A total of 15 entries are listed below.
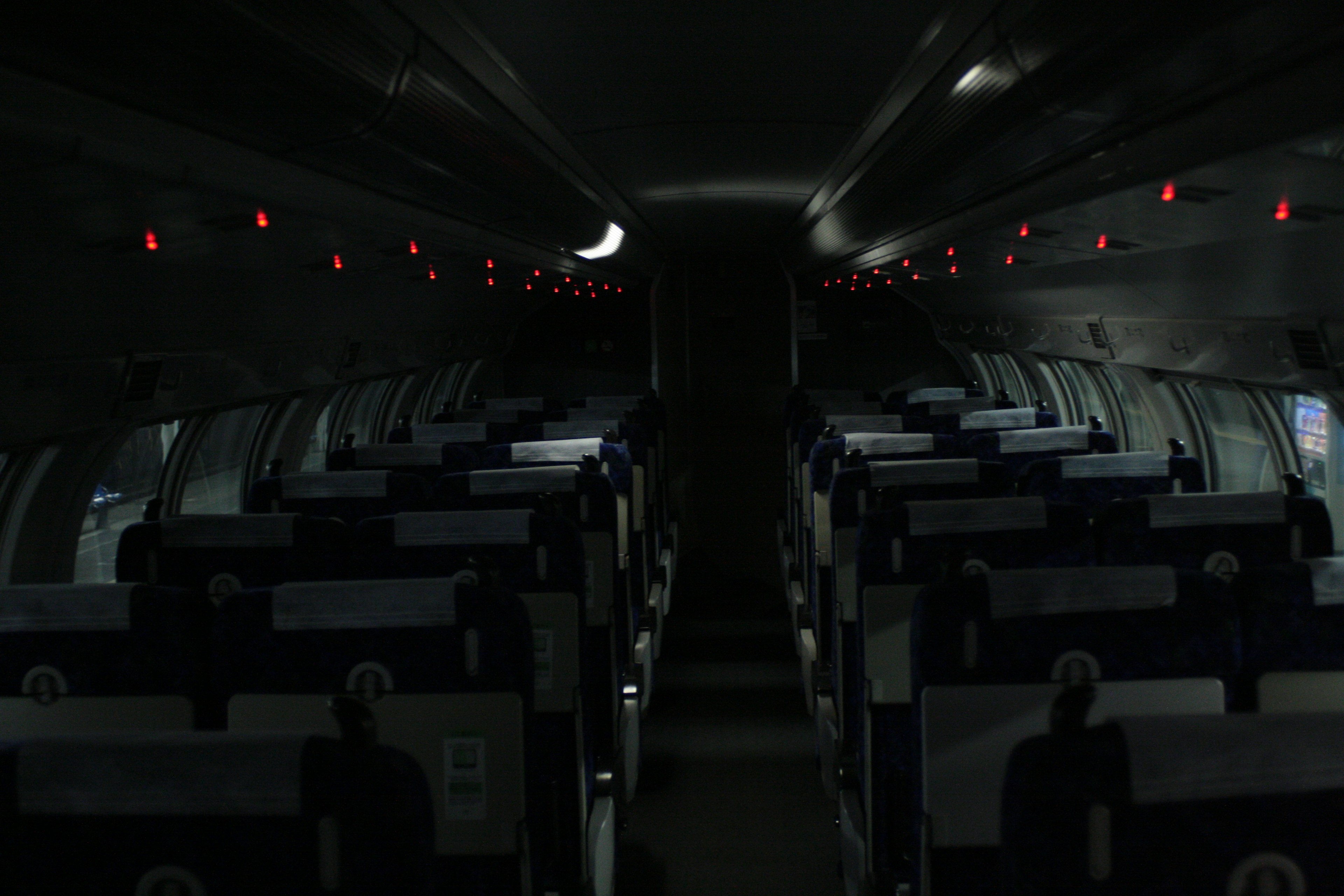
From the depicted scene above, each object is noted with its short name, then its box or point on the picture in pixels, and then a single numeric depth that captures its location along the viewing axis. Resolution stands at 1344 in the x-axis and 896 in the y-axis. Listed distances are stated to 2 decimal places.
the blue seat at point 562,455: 6.17
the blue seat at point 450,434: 7.59
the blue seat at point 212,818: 1.62
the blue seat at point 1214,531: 3.63
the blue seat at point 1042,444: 6.37
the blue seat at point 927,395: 11.45
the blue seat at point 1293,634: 2.78
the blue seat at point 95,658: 2.67
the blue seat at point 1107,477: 5.08
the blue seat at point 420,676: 2.67
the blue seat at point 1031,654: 2.64
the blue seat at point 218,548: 3.74
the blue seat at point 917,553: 3.58
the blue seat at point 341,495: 4.95
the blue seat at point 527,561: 3.60
